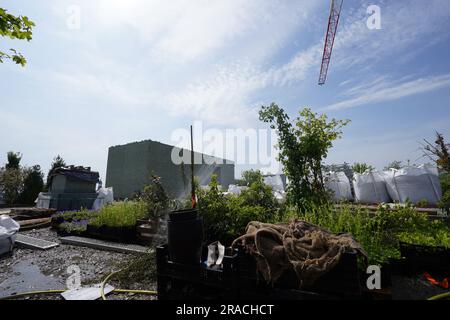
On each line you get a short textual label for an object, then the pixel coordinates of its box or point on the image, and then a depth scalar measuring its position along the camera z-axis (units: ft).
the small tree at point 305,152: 15.42
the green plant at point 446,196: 12.13
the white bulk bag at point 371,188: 28.81
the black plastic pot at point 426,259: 8.33
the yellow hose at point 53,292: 8.42
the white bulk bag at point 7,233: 14.39
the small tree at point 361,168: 42.48
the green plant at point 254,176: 17.65
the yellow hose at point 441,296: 6.61
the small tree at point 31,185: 51.06
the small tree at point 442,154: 13.29
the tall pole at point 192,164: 9.96
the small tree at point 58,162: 59.72
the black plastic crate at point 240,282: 5.85
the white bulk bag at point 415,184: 25.30
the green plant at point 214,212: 11.01
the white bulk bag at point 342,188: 31.27
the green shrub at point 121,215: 16.99
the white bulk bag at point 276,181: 43.83
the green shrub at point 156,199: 16.03
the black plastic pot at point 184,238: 7.38
